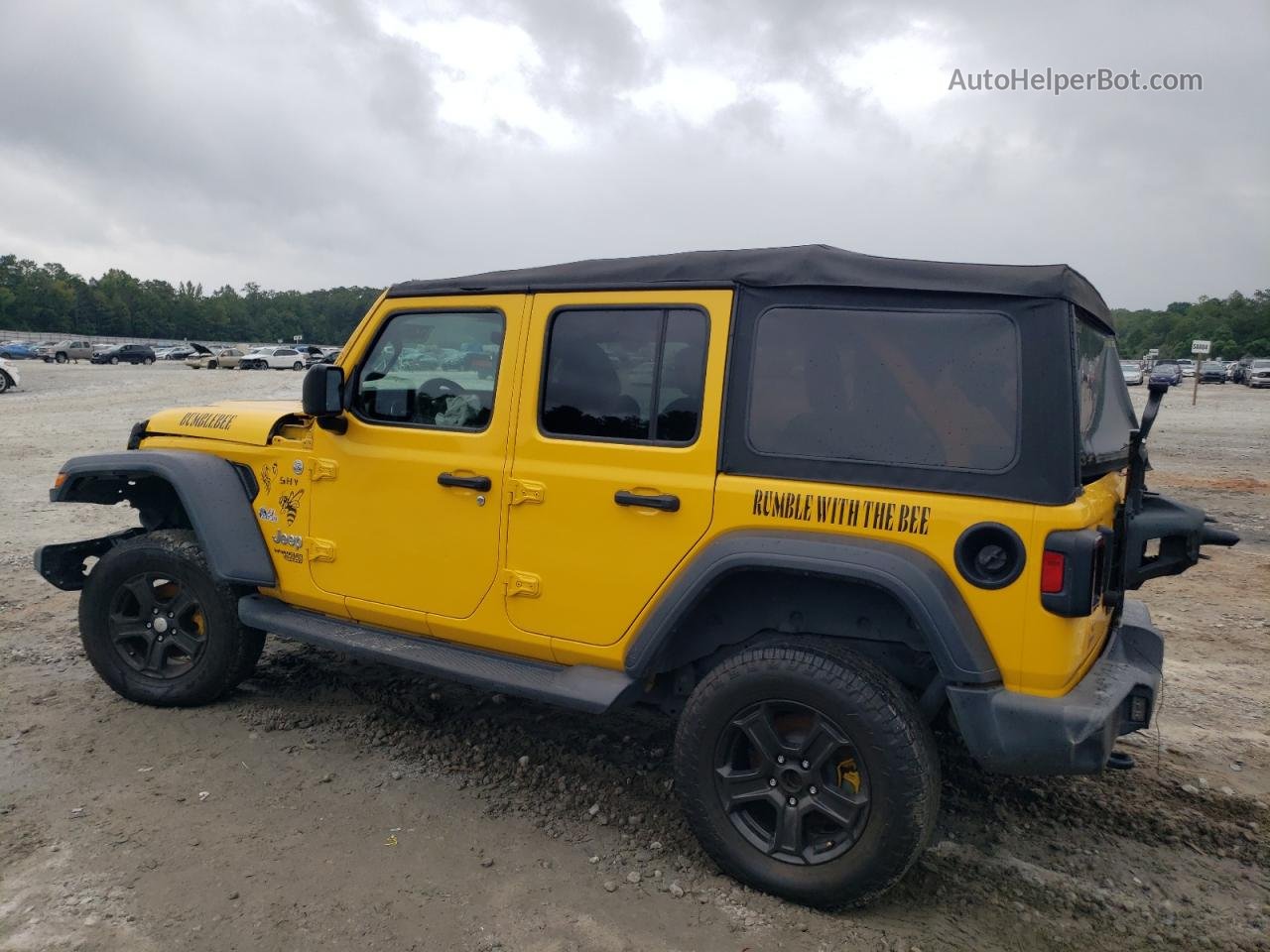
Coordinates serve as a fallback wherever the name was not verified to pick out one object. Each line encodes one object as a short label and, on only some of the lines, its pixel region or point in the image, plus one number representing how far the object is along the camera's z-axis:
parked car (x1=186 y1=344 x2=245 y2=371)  47.53
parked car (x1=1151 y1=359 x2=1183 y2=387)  54.76
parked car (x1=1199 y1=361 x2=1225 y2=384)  56.38
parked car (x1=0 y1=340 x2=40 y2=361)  52.62
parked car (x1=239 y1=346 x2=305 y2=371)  47.50
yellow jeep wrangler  2.65
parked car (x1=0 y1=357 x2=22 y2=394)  27.25
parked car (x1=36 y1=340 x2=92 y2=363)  54.88
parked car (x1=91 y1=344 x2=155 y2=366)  53.62
